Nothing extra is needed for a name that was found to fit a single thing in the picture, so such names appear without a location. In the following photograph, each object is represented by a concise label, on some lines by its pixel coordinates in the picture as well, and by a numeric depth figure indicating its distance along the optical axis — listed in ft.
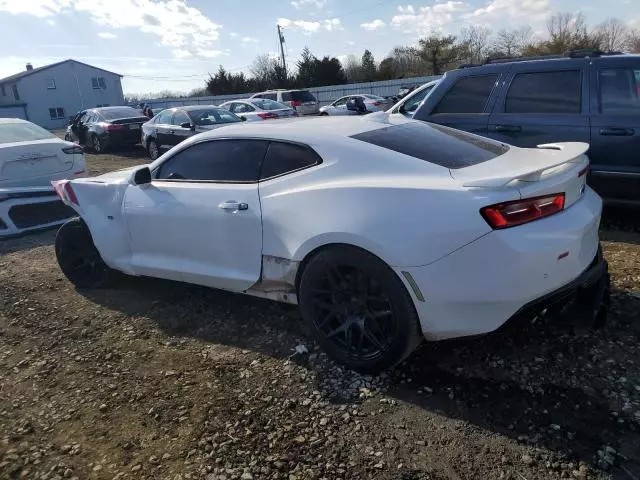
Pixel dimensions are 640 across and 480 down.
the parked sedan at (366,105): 70.17
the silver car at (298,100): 74.38
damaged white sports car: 8.45
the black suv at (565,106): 16.10
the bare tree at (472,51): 150.71
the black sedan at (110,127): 52.19
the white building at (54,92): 166.61
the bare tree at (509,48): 148.57
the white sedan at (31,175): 21.80
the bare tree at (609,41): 135.31
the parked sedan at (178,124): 40.42
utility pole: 157.01
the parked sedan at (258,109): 51.29
